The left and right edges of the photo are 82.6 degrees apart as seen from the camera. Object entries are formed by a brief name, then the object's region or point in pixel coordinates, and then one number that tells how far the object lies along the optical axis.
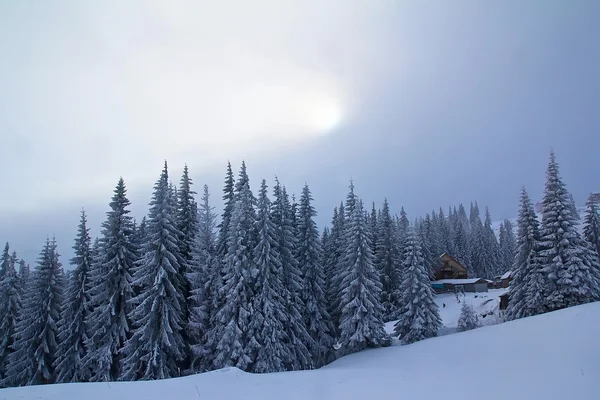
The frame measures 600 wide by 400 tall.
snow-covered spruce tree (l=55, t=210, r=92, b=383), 27.17
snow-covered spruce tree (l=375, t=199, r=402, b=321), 49.28
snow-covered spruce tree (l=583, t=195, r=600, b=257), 39.88
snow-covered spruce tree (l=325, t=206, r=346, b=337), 34.59
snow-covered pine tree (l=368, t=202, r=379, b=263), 51.94
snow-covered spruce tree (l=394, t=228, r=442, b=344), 31.91
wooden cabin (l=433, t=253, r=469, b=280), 72.56
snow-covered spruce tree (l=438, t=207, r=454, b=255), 86.38
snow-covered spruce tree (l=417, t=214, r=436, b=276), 65.00
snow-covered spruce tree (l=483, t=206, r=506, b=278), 86.81
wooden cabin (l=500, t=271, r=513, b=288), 62.55
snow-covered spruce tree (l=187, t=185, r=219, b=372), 25.27
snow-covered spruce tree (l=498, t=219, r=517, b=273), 91.69
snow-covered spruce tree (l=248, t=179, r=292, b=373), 25.02
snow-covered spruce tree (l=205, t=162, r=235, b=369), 25.11
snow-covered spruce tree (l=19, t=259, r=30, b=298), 41.61
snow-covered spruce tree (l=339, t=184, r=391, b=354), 29.42
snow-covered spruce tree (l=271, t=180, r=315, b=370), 27.70
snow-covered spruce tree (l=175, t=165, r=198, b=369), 27.36
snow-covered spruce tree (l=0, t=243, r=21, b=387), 32.31
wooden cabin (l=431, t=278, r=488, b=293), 67.95
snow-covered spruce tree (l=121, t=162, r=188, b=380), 23.08
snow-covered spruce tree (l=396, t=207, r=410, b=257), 66.68
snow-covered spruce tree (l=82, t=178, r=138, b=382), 24.55
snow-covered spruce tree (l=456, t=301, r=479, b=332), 33.72
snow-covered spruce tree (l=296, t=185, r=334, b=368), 31.09
